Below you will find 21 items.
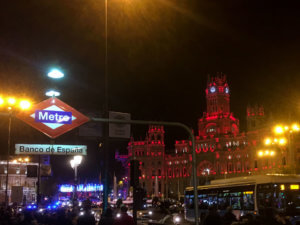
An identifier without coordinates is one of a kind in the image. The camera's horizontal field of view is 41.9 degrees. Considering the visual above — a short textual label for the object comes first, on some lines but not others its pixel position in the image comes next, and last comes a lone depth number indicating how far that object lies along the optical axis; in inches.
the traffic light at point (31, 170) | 944.5
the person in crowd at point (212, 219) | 396.5
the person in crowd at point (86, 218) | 421.7
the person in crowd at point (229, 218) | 489.1
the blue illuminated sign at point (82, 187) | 3105.3
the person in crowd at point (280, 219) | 357.1
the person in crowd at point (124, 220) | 370.0
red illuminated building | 4601.4
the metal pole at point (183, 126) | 376.5
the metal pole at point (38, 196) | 1072.0
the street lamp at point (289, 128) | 1251.8
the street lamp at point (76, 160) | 917.8
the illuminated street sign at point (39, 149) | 444.8
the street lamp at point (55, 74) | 424.3
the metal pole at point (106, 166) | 520.7
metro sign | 341.4
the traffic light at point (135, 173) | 447.2
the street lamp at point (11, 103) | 644.9
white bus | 828.0
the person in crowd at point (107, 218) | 410.3
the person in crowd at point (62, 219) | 526.9
